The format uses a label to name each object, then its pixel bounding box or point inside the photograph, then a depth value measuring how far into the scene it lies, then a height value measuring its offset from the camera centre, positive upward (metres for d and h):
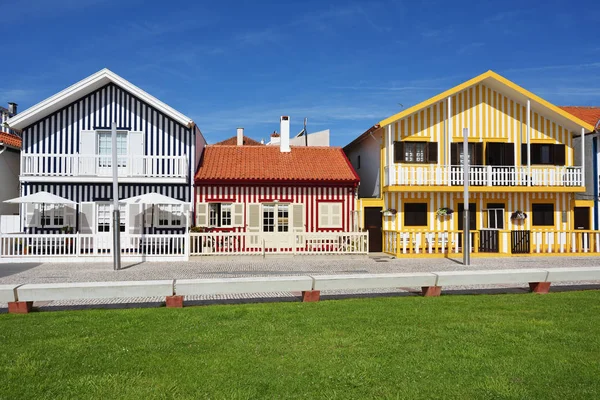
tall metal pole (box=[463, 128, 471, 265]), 17.53 -0.47
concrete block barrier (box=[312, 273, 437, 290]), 10.07 -1.41
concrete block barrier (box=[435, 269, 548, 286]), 10.62 -1.43
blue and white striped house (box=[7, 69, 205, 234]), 20.67 +2.18
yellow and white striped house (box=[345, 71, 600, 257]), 21.58 +1.41
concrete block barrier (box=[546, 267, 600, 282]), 10.98 -1.43
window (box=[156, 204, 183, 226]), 21.36 -0.31
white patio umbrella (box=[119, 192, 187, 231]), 19.56 +0.31
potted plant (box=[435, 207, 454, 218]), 21.97 -0.25
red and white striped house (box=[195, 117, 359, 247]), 21.61 +0.42
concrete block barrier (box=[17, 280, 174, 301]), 9.06 -1.39
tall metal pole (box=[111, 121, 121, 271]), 16.19 -0.61
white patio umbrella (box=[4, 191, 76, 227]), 19.22 +0.37
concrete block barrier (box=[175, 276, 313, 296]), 9.55 -1.39
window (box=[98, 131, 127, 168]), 21.72 +2.64
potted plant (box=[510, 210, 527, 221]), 22.27 -0.45
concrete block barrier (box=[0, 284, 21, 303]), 8.98 -1.42
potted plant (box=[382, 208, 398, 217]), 21.73 -0.23
